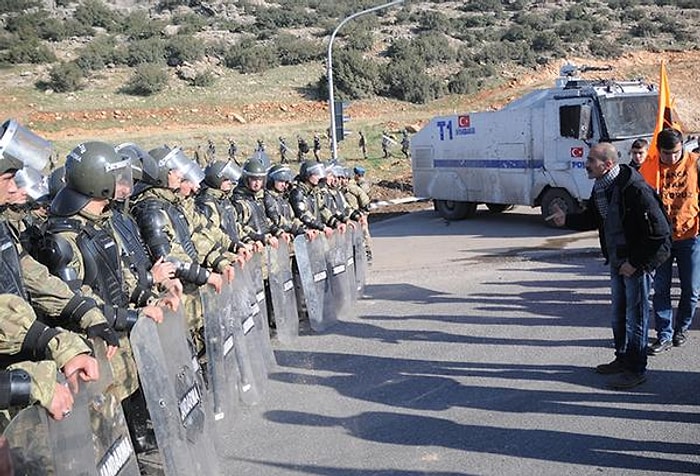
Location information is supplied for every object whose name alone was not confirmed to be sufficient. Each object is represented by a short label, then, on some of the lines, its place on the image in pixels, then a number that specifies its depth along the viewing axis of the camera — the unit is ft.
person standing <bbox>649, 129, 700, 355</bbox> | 20.11
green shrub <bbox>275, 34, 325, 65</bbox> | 154.40
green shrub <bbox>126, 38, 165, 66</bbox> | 146.10
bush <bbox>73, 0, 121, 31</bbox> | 176.96
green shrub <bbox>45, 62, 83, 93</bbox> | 128.77
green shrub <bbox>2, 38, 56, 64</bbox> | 142.00
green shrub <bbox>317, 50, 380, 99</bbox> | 137.80
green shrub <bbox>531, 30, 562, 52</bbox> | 160.04
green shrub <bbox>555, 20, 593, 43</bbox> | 164.04
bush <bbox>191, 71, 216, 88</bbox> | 136.26
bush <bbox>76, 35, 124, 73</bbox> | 140.41
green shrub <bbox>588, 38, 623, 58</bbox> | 151.12
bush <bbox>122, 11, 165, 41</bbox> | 168.55
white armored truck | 44.62
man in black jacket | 17.17
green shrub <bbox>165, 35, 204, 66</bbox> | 147.37
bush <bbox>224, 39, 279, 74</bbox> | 147.13
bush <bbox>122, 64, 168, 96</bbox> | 130.41
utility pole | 59.67
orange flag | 21.45
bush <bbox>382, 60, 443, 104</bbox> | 137.69
